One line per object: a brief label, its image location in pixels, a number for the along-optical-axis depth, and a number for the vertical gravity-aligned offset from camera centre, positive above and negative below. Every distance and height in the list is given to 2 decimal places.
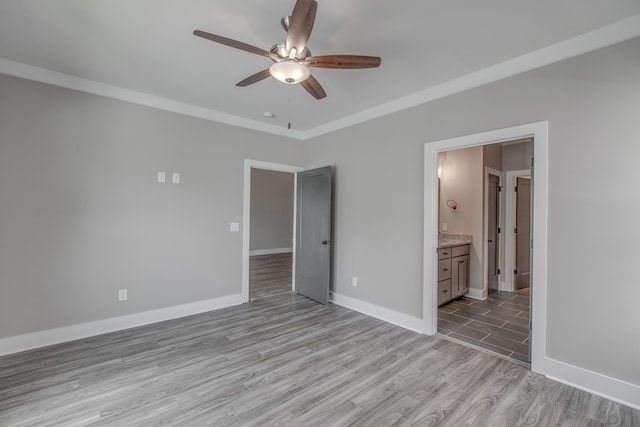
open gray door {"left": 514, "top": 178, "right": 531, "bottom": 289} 5.24 -0.27
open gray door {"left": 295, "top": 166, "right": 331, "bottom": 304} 4.28 -0.29
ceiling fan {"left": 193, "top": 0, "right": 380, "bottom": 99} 1.74 +1.10
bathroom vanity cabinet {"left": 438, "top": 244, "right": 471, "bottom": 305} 4.11 -0.82
